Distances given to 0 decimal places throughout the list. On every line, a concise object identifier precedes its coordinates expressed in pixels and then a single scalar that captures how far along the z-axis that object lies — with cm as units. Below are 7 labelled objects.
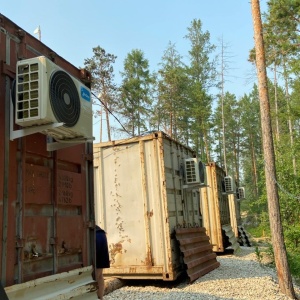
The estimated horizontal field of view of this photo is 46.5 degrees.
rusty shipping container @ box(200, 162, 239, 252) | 1250
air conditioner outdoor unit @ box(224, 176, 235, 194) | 1495
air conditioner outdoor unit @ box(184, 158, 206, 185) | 834
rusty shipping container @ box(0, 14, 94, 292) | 265
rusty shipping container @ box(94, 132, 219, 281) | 696
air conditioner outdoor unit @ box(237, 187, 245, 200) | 1873
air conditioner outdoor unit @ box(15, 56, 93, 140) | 267
